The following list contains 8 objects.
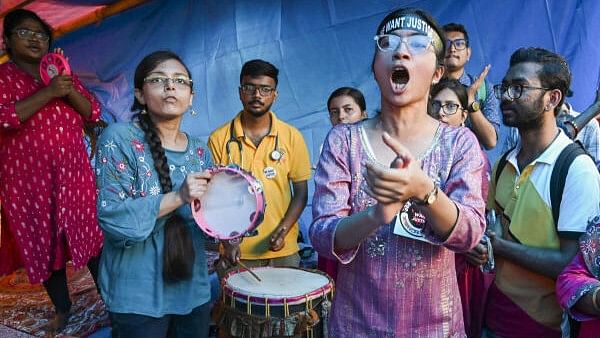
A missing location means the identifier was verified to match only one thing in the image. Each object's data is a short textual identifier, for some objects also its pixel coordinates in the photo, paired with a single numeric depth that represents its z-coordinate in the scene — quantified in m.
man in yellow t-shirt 3.22
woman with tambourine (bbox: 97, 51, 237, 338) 2.07
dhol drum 2.13
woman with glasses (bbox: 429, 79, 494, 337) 1.95
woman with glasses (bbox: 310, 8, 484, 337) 1.41
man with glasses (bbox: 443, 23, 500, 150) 3.45
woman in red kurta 3.19
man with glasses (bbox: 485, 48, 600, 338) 1.89
